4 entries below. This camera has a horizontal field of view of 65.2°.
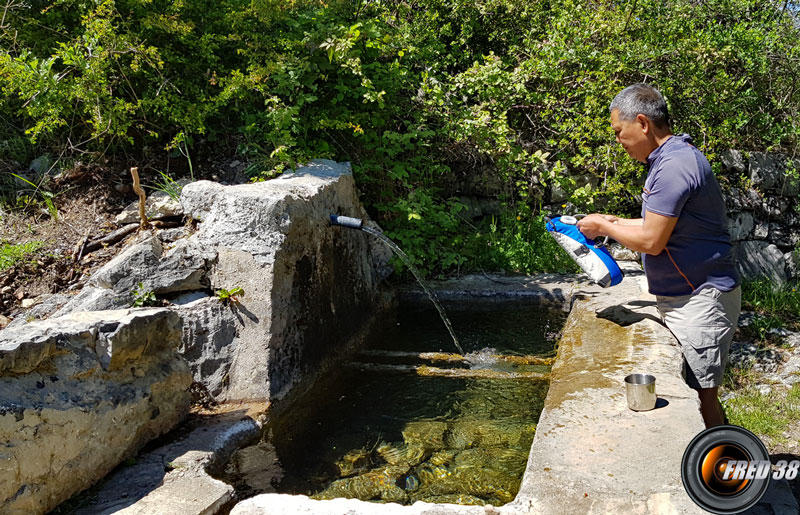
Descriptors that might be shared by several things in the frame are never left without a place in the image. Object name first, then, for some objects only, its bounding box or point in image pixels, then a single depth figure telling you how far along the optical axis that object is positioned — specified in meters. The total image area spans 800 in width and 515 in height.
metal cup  2.68
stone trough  2.31
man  2.85
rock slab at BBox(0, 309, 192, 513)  2.36
